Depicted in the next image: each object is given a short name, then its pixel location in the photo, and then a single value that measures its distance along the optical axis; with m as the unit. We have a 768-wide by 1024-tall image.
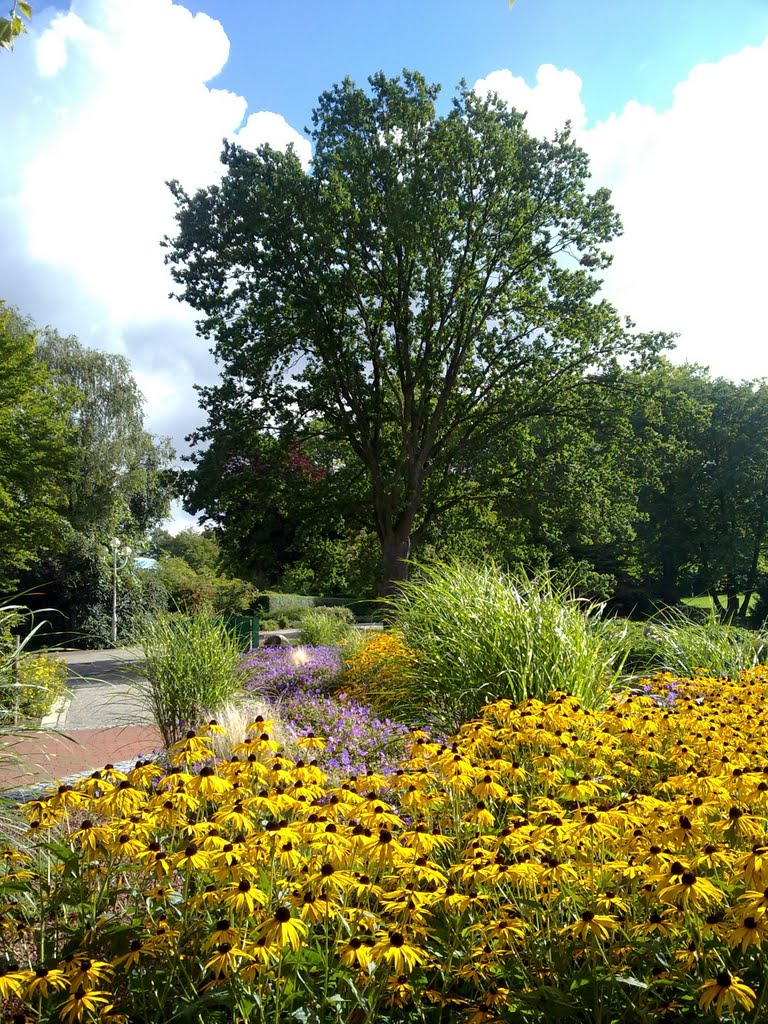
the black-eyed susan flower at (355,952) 1.67
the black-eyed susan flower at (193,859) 1.90
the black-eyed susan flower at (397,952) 1.68
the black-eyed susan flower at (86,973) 1.74
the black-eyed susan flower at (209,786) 2.28
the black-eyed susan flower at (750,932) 1.59
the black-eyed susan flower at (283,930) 1.61
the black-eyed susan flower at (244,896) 1.74
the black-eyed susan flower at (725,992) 1.57
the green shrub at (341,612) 23.25
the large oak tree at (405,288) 16.05
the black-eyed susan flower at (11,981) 1.64
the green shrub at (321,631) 13.16
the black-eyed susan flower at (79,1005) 1.63
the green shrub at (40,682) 6.99
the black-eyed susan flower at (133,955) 1.84
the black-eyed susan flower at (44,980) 1.71
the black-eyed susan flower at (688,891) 1.74
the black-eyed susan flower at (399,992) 1.85
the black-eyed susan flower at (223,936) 1.69
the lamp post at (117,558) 21.50
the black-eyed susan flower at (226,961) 1.63
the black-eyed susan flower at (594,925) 1.83
